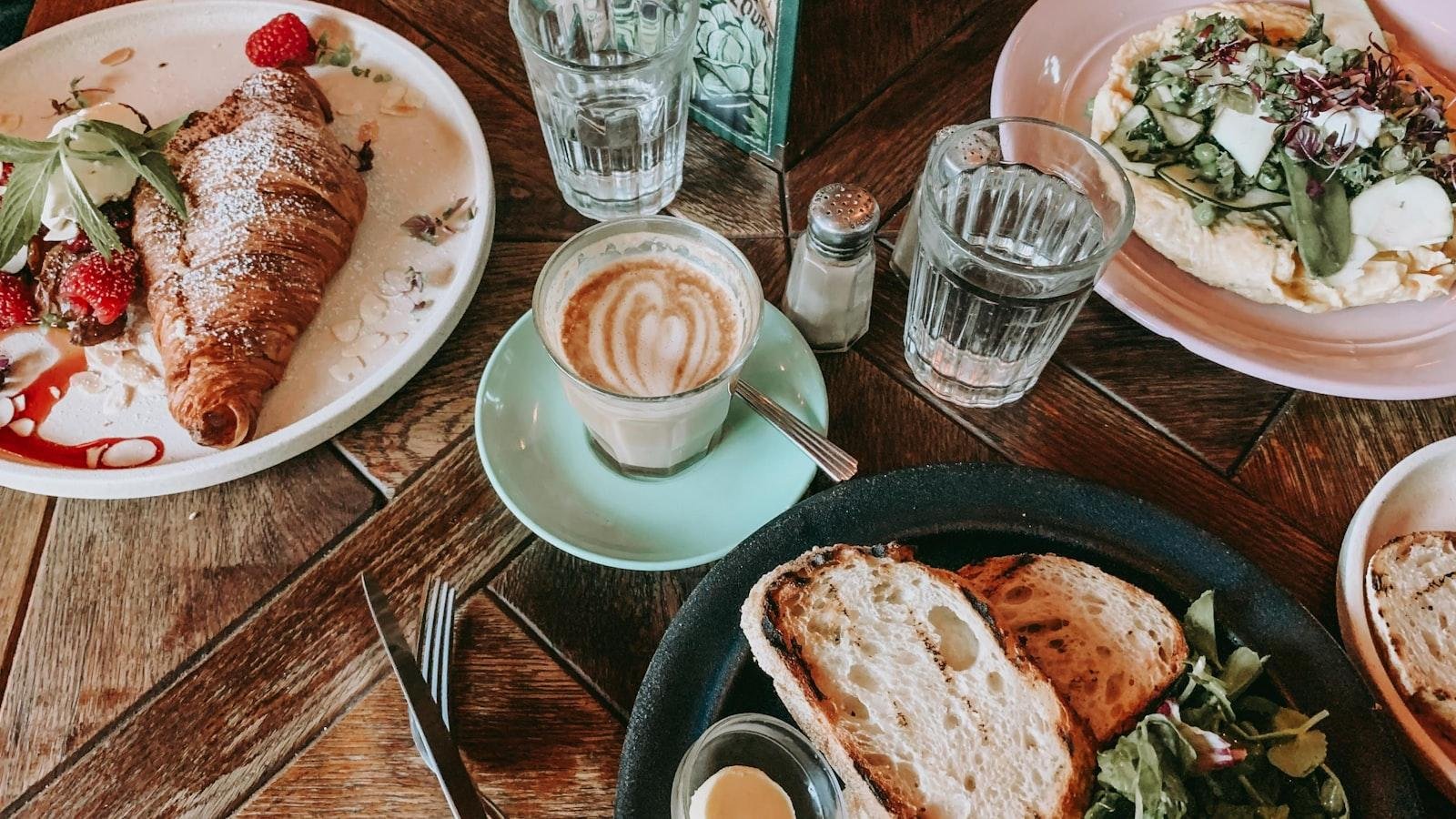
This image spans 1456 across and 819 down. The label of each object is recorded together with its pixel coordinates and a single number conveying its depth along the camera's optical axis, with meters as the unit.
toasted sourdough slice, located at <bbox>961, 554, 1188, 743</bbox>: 0.51
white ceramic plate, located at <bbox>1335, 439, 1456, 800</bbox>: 0.52
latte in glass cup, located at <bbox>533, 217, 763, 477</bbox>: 0.58
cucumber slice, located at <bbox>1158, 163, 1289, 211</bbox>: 0.63
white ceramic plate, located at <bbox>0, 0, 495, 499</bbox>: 0.59
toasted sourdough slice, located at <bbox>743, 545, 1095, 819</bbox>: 0.50
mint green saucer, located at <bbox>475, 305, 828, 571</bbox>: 0.57
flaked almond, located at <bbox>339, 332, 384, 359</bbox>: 0.62
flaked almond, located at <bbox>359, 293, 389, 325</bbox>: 0.63
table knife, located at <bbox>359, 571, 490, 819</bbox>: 0.49
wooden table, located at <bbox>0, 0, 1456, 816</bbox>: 0.54
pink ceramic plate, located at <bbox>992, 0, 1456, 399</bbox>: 0.59
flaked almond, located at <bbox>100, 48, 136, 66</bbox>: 0.71
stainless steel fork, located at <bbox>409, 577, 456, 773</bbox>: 0.54
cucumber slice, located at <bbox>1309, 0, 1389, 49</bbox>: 0.66
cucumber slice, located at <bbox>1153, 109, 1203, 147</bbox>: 0.65
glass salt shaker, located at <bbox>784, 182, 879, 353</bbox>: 0.58
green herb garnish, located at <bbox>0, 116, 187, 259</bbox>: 0.62
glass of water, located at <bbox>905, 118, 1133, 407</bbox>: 0.56
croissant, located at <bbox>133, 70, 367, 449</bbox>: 0.60
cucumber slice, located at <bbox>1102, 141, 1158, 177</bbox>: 0.64
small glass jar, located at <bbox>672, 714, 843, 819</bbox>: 0.49
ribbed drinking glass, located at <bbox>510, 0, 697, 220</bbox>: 0.62
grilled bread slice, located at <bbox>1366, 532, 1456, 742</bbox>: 0.53
